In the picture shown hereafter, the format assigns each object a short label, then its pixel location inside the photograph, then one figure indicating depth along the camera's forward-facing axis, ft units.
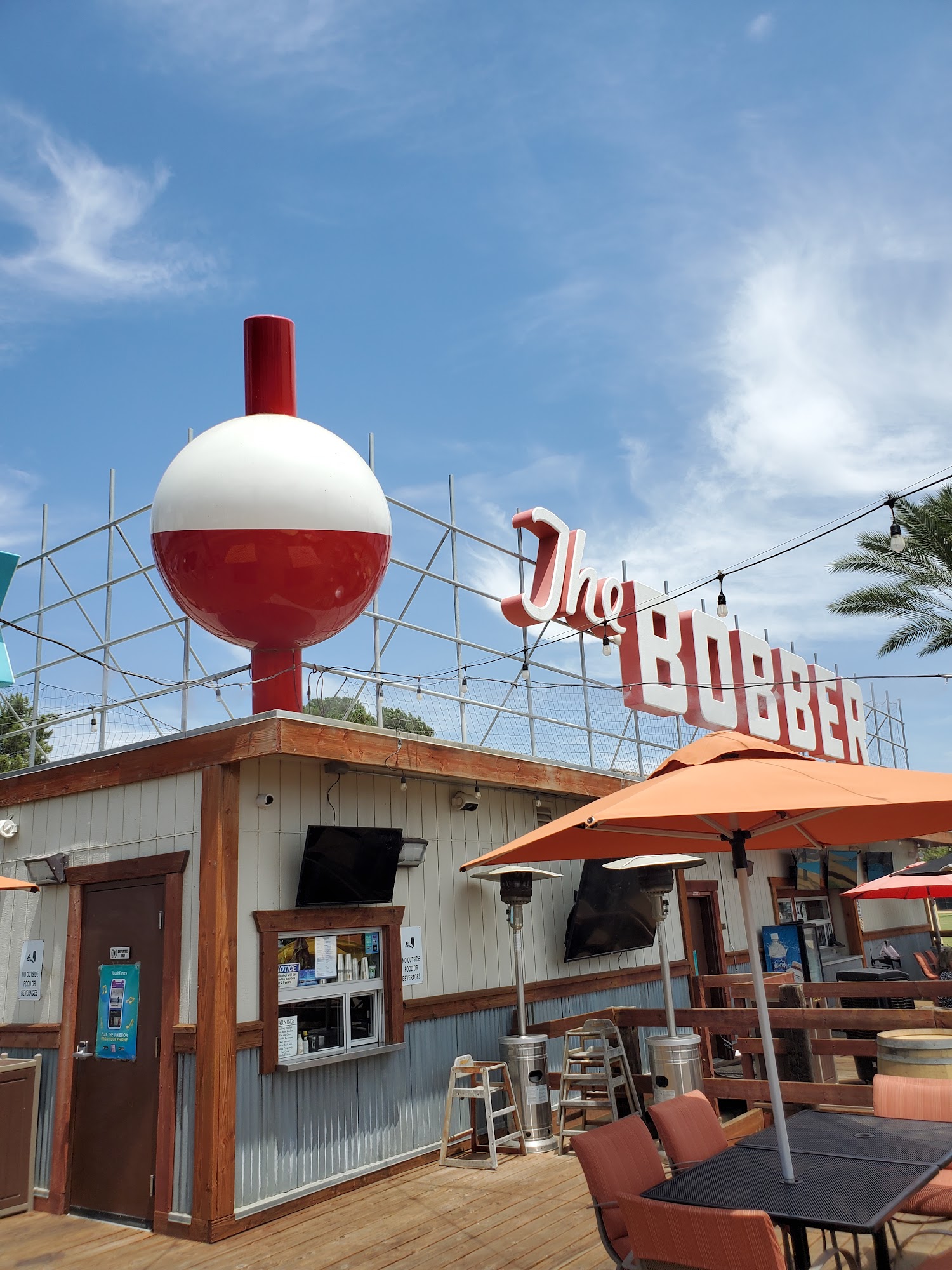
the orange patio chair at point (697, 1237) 10.69
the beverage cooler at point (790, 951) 47.14
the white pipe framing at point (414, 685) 28.66
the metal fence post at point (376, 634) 28.14
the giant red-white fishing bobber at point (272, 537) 22.77
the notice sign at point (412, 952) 27.78
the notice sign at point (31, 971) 27.71
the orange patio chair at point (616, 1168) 14.14
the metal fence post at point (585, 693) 37.32
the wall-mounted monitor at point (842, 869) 58.23
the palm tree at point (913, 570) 48.16
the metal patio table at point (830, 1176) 12.12
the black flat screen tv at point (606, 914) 33.83
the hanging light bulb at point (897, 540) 29.12
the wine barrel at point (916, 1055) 20.89
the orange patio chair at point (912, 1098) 17.19
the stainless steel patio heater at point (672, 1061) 26.08
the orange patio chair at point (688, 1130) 15.90
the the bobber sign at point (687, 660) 35.09
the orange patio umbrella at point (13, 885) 25.23
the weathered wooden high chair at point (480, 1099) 25.71
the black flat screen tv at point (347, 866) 24.79
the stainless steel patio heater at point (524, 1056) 27.32
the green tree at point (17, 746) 74.59
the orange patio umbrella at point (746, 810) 13.15
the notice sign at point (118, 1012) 24.53
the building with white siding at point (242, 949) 22.48
